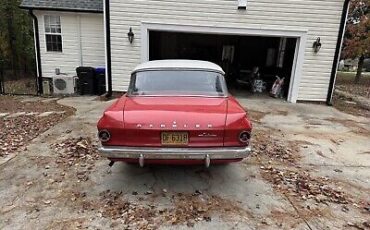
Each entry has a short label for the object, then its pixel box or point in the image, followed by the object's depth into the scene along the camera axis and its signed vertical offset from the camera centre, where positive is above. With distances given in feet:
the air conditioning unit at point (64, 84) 40.91 -6.04
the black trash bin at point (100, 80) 39.99 -5.22
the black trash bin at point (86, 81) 39.91 -5.36
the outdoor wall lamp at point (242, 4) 33.53 +4.59
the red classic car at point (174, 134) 12.41 -3.61
